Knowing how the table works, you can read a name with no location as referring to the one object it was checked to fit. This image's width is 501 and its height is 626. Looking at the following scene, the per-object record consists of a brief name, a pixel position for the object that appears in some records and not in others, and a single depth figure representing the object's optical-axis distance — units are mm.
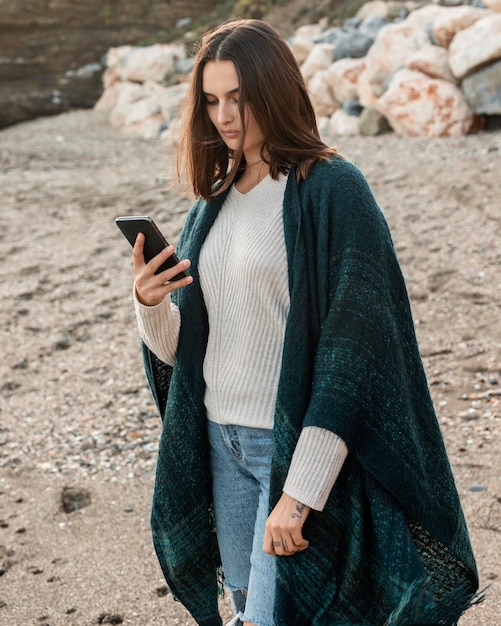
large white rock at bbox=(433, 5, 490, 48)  11000
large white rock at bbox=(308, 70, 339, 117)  12797
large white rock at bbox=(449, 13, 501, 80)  10367
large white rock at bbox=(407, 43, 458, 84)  10883
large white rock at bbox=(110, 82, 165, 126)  15109
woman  1793
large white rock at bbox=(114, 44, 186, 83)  17578
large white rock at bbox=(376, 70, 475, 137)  10461
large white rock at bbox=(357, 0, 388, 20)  16109
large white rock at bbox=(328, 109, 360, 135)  11840
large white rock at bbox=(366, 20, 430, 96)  11906
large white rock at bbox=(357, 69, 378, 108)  11977
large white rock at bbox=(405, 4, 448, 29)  12492
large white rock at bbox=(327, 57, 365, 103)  12500
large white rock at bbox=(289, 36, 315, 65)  14867
